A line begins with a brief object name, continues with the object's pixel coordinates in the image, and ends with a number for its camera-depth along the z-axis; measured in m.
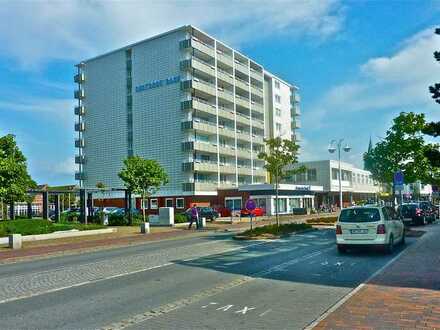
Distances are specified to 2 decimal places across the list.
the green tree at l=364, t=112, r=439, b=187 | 26.89
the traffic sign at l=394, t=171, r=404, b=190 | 23.12
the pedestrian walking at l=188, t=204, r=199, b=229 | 35.16
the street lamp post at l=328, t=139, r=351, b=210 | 49.05
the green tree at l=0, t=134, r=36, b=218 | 27.22
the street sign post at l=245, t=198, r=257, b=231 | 26.81
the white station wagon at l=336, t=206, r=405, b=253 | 15.86
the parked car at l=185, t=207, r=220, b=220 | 46.03
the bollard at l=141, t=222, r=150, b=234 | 31.36
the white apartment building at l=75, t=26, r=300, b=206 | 66.56
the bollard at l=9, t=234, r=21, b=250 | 22.03
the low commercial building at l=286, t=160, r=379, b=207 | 84.12
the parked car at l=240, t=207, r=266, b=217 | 54.43
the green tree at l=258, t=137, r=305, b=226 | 29.62
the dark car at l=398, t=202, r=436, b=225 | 32.90
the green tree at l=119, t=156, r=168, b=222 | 41.28
